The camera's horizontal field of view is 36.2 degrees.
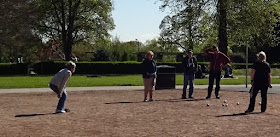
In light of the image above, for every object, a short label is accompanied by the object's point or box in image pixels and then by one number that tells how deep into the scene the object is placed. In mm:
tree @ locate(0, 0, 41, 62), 30000
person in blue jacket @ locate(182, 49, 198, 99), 14781
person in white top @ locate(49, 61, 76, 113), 10383
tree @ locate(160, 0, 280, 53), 32469
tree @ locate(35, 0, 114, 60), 47938
